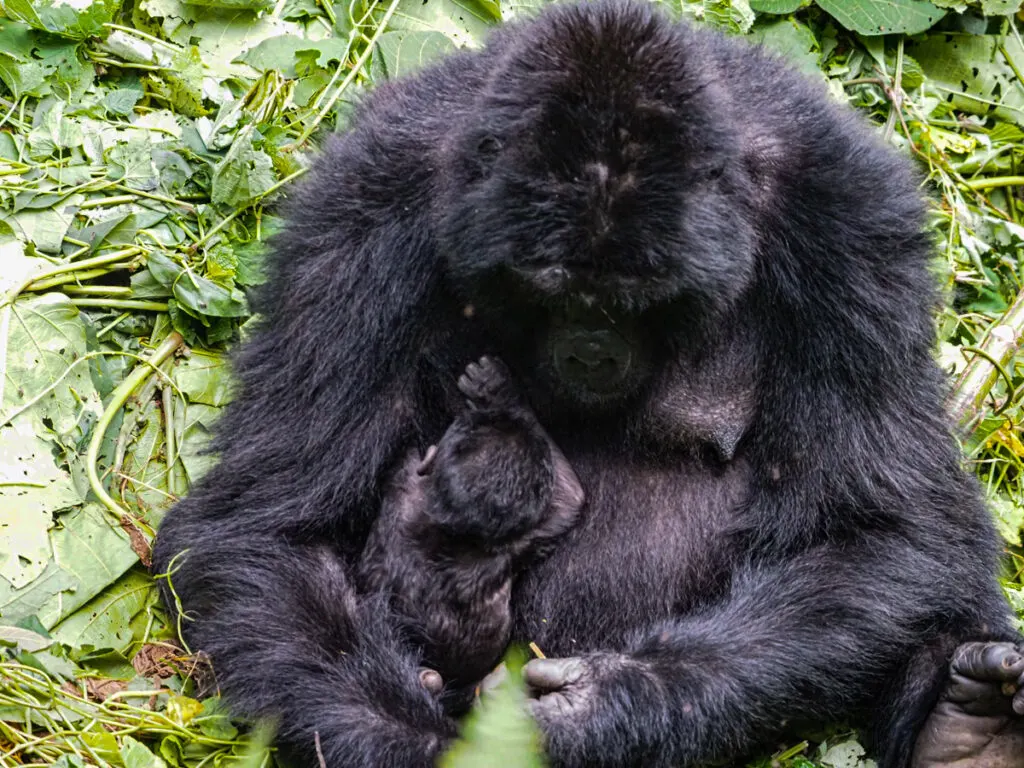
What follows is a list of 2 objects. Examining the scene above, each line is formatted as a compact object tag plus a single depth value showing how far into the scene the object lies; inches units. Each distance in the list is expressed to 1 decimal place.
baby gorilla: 401.1
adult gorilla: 388.8
